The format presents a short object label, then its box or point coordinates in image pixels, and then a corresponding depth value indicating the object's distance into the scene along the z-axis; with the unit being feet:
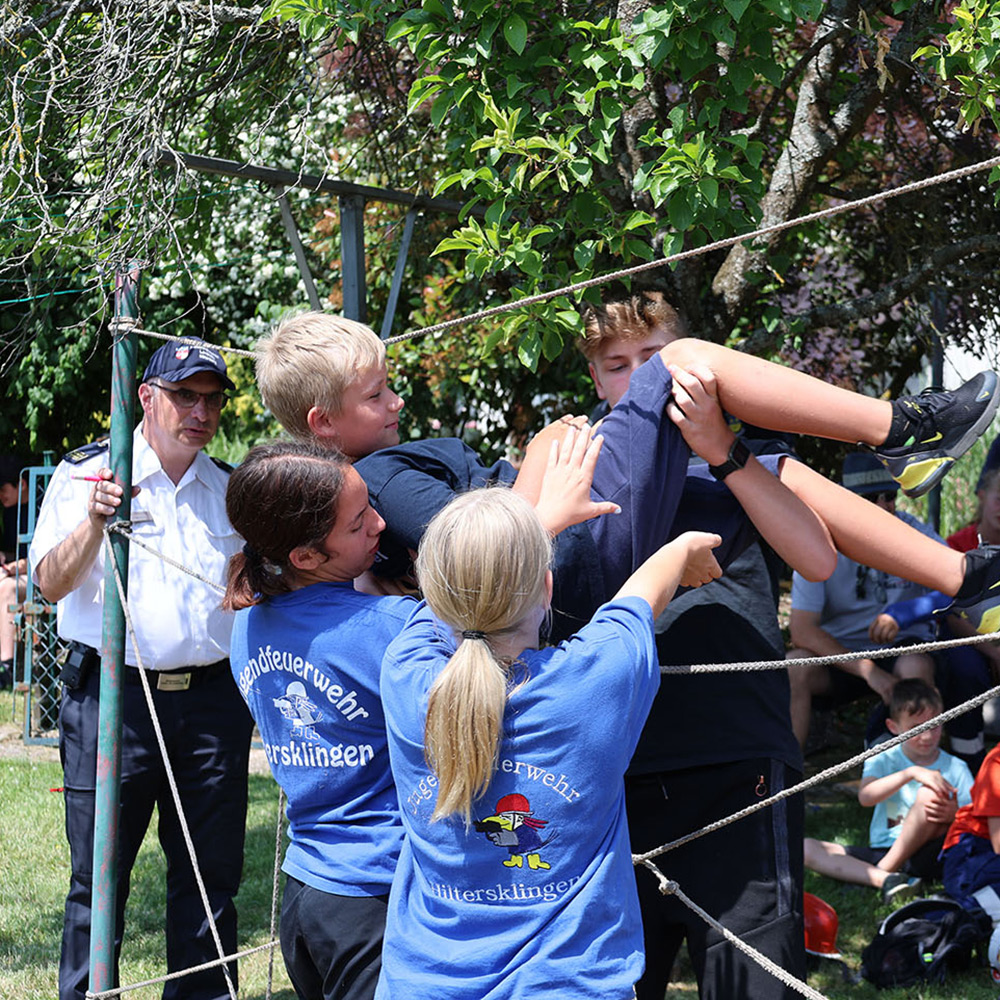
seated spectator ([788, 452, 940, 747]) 17.74
